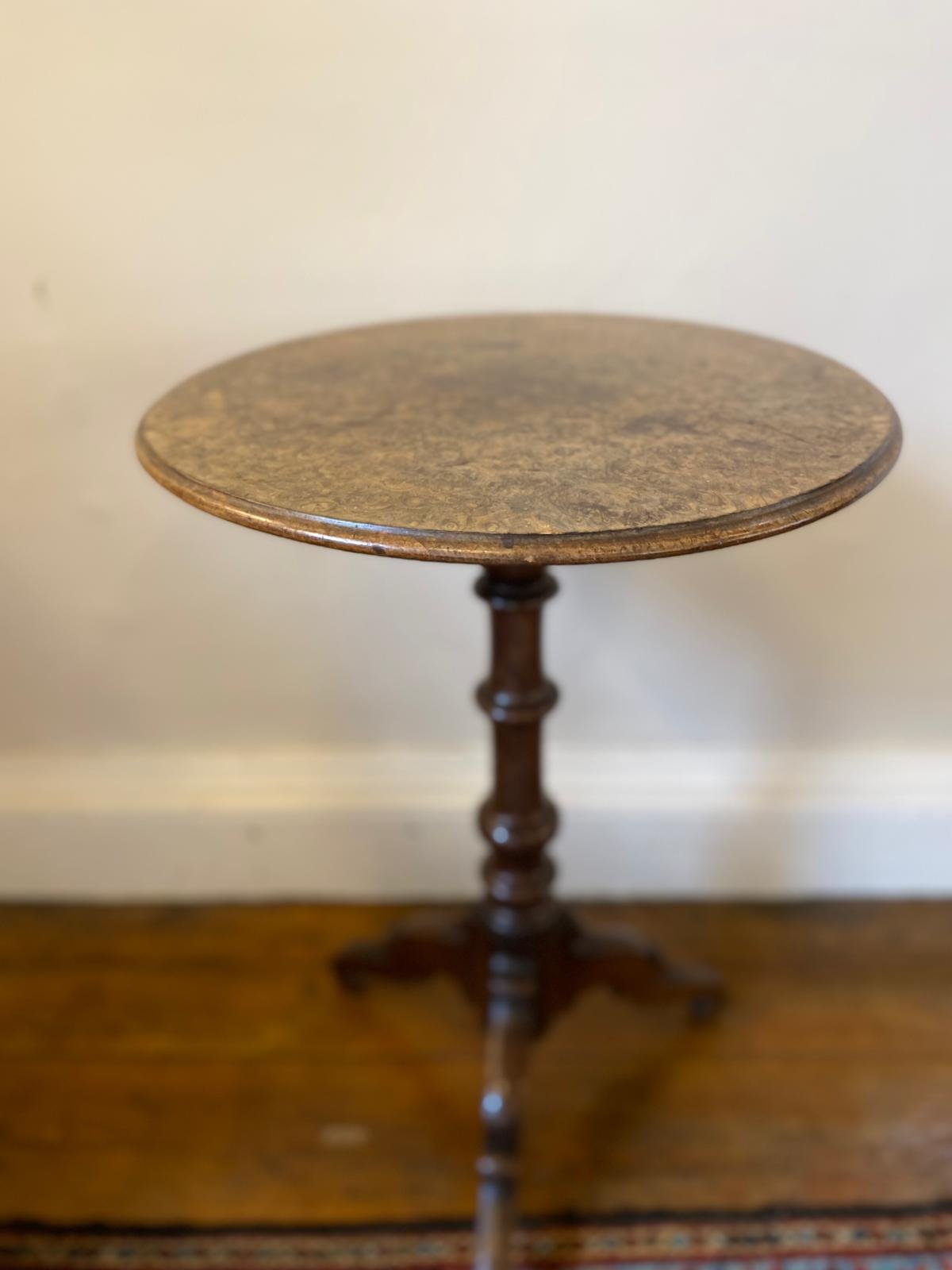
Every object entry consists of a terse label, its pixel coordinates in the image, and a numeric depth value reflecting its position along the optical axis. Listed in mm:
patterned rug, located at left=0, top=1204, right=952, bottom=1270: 1066
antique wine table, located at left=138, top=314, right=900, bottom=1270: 640
